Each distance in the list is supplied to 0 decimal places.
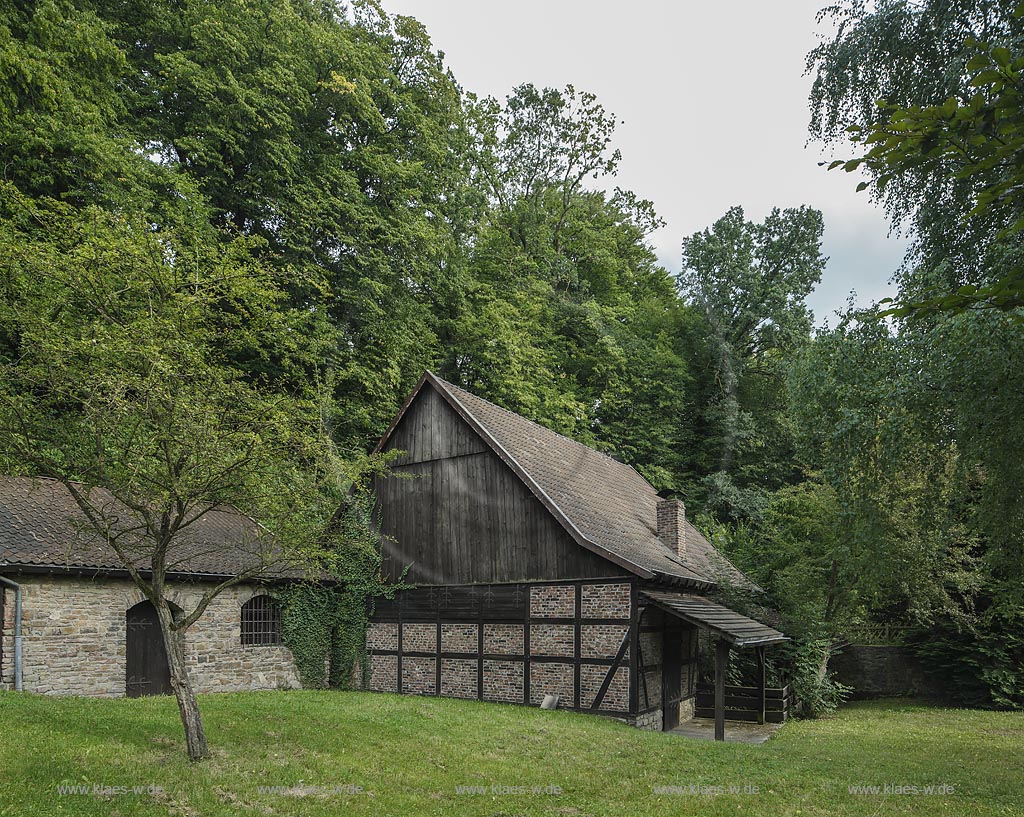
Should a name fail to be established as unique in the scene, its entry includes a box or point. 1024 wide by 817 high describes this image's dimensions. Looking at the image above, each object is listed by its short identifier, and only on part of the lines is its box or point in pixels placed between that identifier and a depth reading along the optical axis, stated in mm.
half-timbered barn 13297
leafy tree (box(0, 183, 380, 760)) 8148
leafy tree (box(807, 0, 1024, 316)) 10477
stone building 11781
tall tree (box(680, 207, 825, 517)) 30219
